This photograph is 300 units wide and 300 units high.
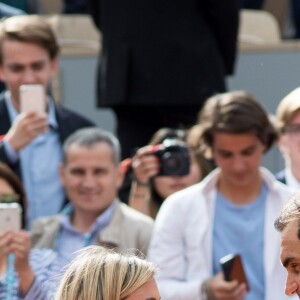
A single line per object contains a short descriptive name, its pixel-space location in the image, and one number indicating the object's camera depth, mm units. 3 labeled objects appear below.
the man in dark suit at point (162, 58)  13648
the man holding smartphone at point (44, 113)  12695
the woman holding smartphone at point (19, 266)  10562
